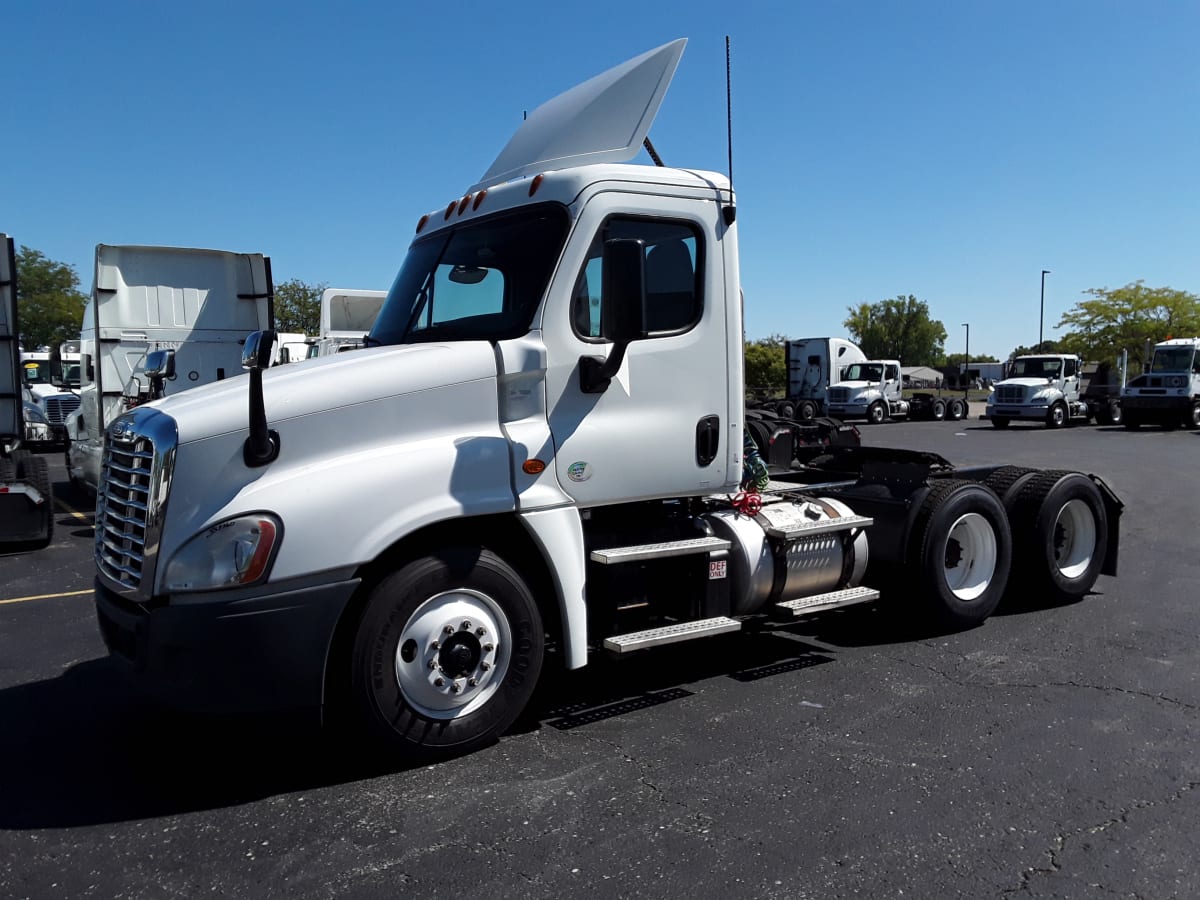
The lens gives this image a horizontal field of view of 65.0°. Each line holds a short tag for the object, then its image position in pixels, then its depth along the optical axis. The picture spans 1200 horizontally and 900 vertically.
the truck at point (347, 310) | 16.64
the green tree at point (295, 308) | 50.81
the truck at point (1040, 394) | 33.25
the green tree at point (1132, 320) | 60.53
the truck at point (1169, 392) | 31.67
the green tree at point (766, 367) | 63.19
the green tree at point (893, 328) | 103.00
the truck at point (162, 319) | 12.64
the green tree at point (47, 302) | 53.56
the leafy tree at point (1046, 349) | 99.00
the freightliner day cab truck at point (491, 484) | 3.87
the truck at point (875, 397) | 36.19
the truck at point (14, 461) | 9.97
